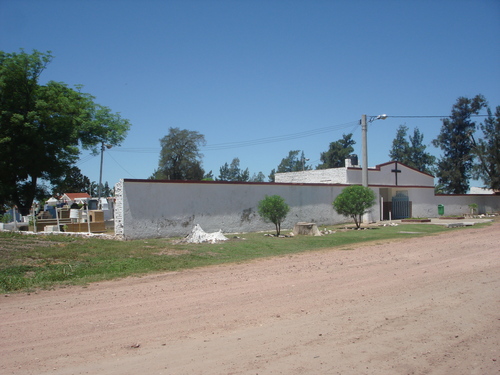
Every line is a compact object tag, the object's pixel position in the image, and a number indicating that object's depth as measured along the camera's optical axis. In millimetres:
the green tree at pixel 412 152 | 74312
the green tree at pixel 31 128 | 27969
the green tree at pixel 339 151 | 70562
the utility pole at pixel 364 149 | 32219
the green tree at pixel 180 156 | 56656
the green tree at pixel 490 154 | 51428
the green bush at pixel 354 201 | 27250
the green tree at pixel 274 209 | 22797
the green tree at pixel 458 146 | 57469
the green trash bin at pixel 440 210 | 41500
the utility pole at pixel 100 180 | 36031
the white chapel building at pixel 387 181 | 37312
